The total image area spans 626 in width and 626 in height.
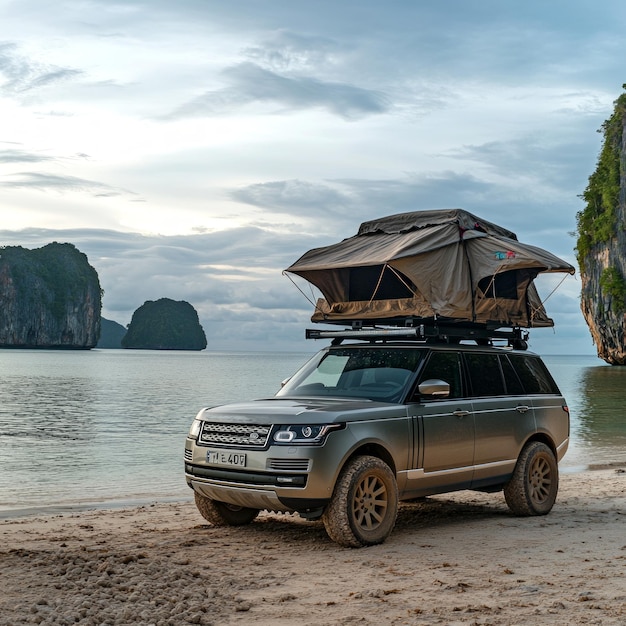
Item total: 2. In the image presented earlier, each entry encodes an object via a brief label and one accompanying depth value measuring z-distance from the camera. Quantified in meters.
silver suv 7.36
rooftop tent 9.35
